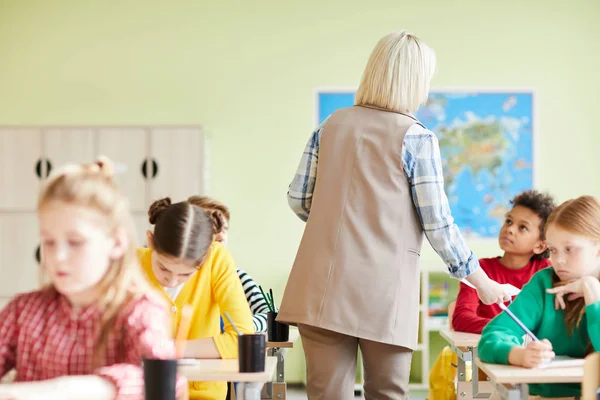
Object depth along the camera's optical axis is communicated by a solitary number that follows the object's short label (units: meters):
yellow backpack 3.93
